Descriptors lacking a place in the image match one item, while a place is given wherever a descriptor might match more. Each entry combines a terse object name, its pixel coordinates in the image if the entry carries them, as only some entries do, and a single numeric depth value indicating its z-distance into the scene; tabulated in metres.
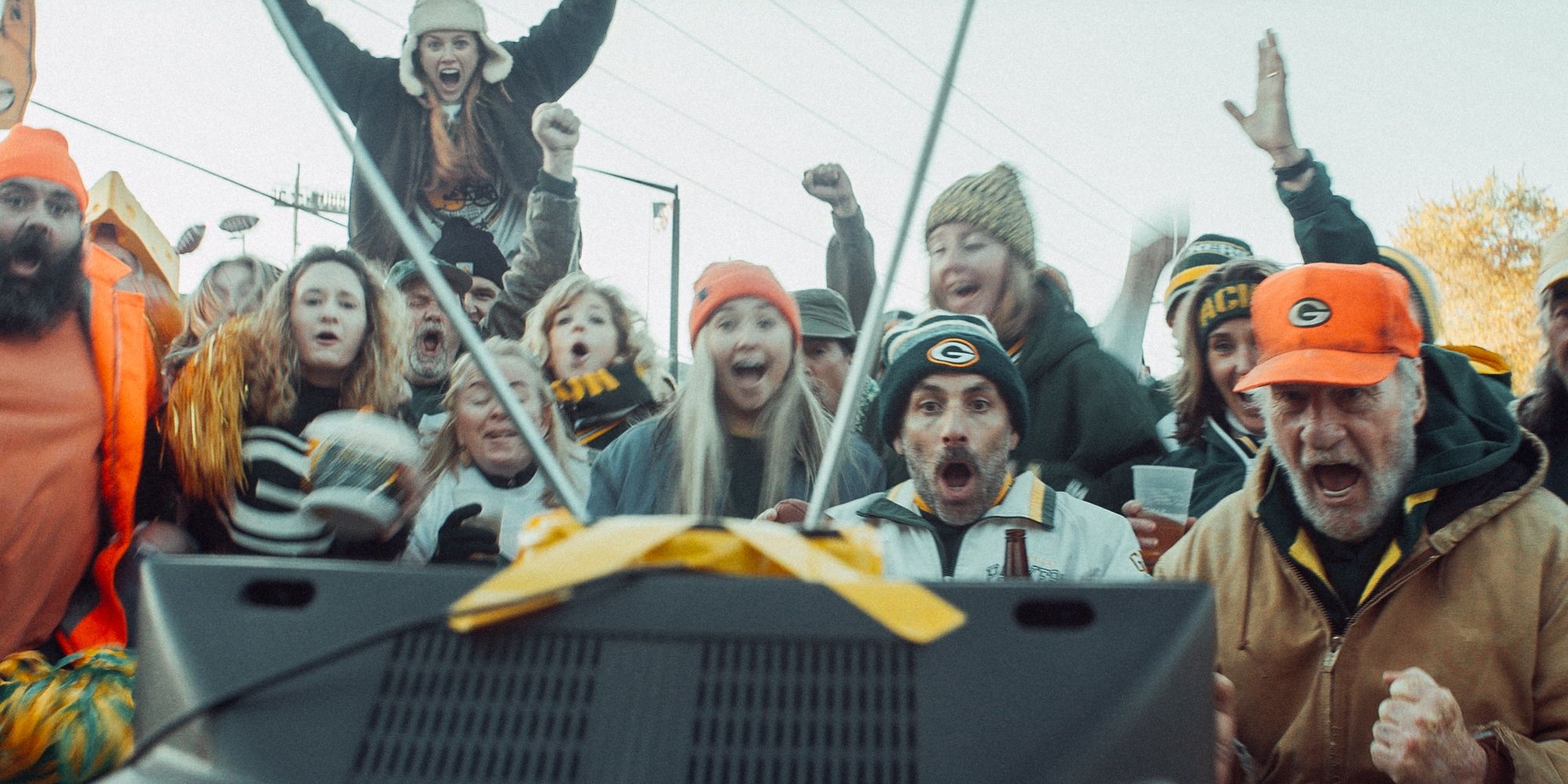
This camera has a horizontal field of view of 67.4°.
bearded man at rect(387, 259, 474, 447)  2.89
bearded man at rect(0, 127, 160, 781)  2.16
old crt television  0.55
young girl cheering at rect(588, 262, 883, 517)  2.42
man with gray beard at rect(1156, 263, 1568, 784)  1.57
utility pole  26.40
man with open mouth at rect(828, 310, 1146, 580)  2.15
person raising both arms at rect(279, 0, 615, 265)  2.92
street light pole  6.60
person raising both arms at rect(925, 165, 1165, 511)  2.42
